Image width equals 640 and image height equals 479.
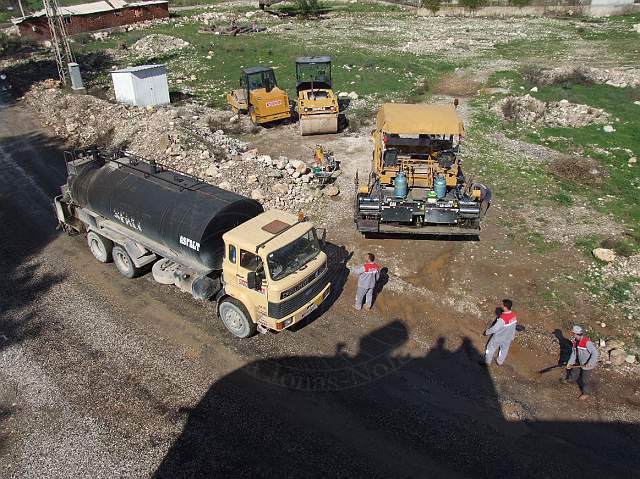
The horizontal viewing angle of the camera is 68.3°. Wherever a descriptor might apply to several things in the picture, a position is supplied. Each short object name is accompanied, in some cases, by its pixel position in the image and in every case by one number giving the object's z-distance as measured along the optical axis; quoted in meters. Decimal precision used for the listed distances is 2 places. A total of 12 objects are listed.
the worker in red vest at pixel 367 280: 10.38
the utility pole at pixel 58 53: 26.71
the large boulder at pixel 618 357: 9.52
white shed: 23.77
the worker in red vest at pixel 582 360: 8.48
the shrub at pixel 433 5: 48.28
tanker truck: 9.34
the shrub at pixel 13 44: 42.25
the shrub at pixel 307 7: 50.47
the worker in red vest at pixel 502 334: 9.06
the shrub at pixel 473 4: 47.28
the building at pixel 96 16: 46.28
